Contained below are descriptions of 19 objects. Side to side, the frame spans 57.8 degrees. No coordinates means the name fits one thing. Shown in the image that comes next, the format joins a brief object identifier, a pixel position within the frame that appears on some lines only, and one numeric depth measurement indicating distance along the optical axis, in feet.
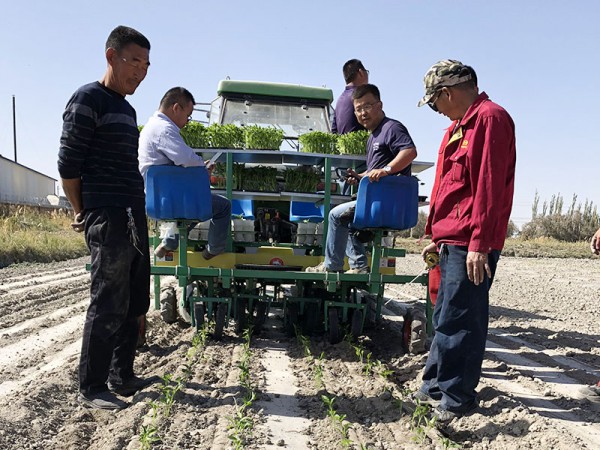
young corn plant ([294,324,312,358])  17.14
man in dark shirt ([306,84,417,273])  16.74
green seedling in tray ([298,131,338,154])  19.47
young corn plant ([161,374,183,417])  11.50
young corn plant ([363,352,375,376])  14.85
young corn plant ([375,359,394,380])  14.10
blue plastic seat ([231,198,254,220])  20.21
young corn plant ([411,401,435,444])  10.61
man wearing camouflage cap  10.81
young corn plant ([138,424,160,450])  9.55
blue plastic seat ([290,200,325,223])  20.13
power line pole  181.78
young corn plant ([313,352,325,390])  14.23
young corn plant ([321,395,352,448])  9.87
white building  137.08
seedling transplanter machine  16.37
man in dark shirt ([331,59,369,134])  20.85
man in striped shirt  11.80
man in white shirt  15.83
